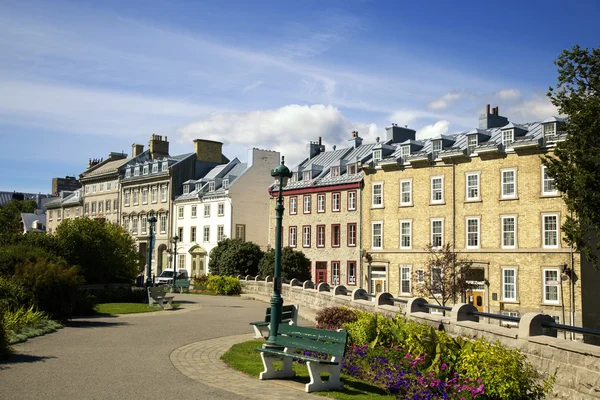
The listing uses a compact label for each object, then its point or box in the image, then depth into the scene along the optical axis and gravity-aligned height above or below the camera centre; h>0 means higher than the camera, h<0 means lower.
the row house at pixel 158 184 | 69.94 +8.13
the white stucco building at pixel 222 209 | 62.12 +4.83
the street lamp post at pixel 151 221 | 36.66 +2.10
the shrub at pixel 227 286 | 42.95 -1.73
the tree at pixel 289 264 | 47.25 -0.33
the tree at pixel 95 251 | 32.41 +0.35
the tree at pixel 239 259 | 49.38 +0.01
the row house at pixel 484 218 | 38.44 +2.82
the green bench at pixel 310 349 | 11.23 -1.67
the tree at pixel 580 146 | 26.66 +4.84
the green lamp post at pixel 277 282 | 15.59 -0.53
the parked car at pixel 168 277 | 51.28 -1.49
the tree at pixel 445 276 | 39.98 -0.95
